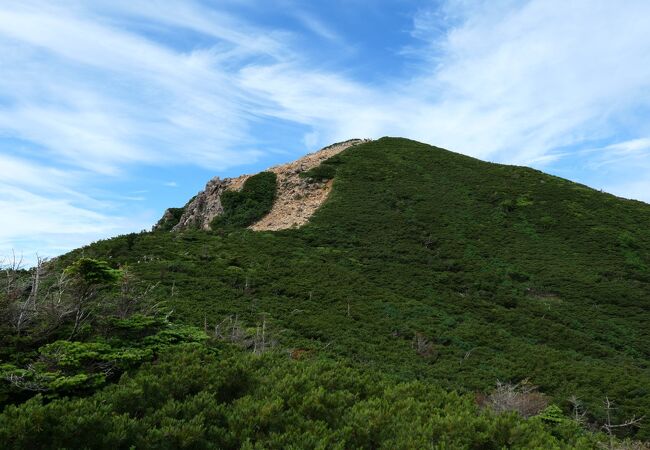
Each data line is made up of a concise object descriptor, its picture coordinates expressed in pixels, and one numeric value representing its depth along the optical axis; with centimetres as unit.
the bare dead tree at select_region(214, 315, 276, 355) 1337
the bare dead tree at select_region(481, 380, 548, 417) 1241
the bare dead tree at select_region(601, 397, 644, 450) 1390
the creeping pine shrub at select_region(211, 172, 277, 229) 3906
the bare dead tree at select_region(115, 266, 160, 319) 978
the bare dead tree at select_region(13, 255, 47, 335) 804
